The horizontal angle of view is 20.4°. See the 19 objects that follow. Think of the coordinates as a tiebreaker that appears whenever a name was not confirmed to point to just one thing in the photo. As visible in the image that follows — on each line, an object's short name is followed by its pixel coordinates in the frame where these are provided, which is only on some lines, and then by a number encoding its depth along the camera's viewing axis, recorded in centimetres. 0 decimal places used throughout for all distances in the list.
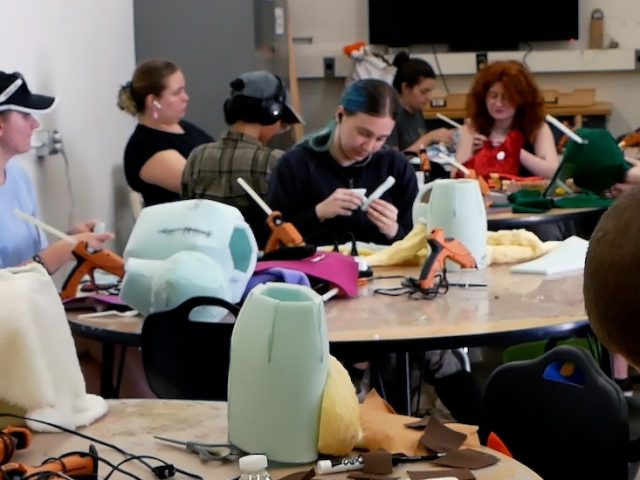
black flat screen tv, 1244
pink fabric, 419
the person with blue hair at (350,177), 538
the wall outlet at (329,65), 1287
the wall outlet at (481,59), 1252
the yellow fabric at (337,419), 247
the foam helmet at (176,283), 365
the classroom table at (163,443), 244
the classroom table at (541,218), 599
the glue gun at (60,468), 230
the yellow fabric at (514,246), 480
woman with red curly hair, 799
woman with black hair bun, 1041
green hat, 590
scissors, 252
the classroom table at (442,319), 357
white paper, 455
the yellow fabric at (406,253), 474
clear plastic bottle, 221
